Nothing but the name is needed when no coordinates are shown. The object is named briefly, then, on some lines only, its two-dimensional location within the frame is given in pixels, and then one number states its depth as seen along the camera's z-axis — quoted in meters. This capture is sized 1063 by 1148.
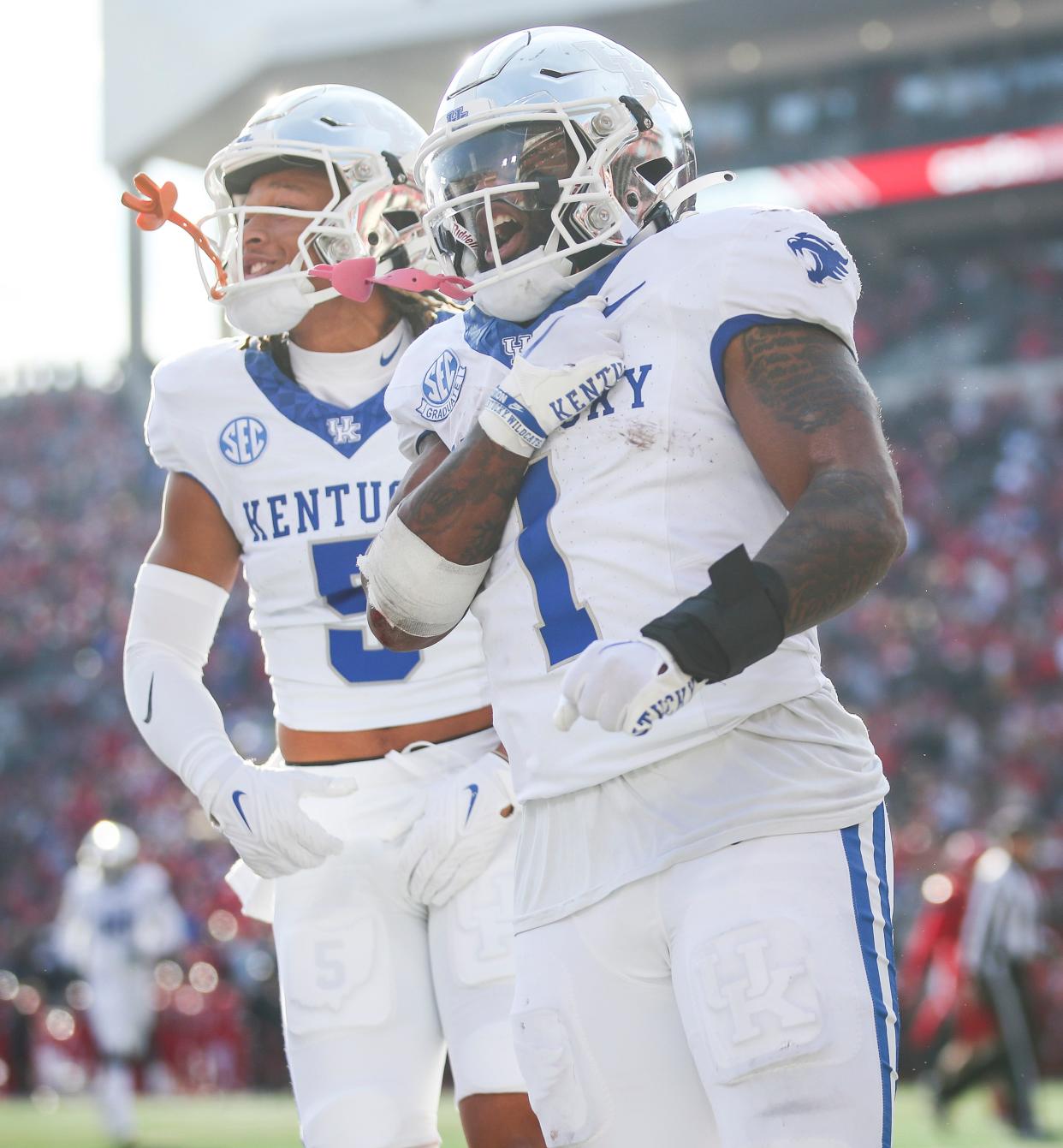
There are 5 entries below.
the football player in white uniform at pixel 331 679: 6.36
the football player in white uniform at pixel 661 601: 4.27
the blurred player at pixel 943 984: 19.59
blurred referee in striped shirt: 18.20
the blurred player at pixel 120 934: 21.87
